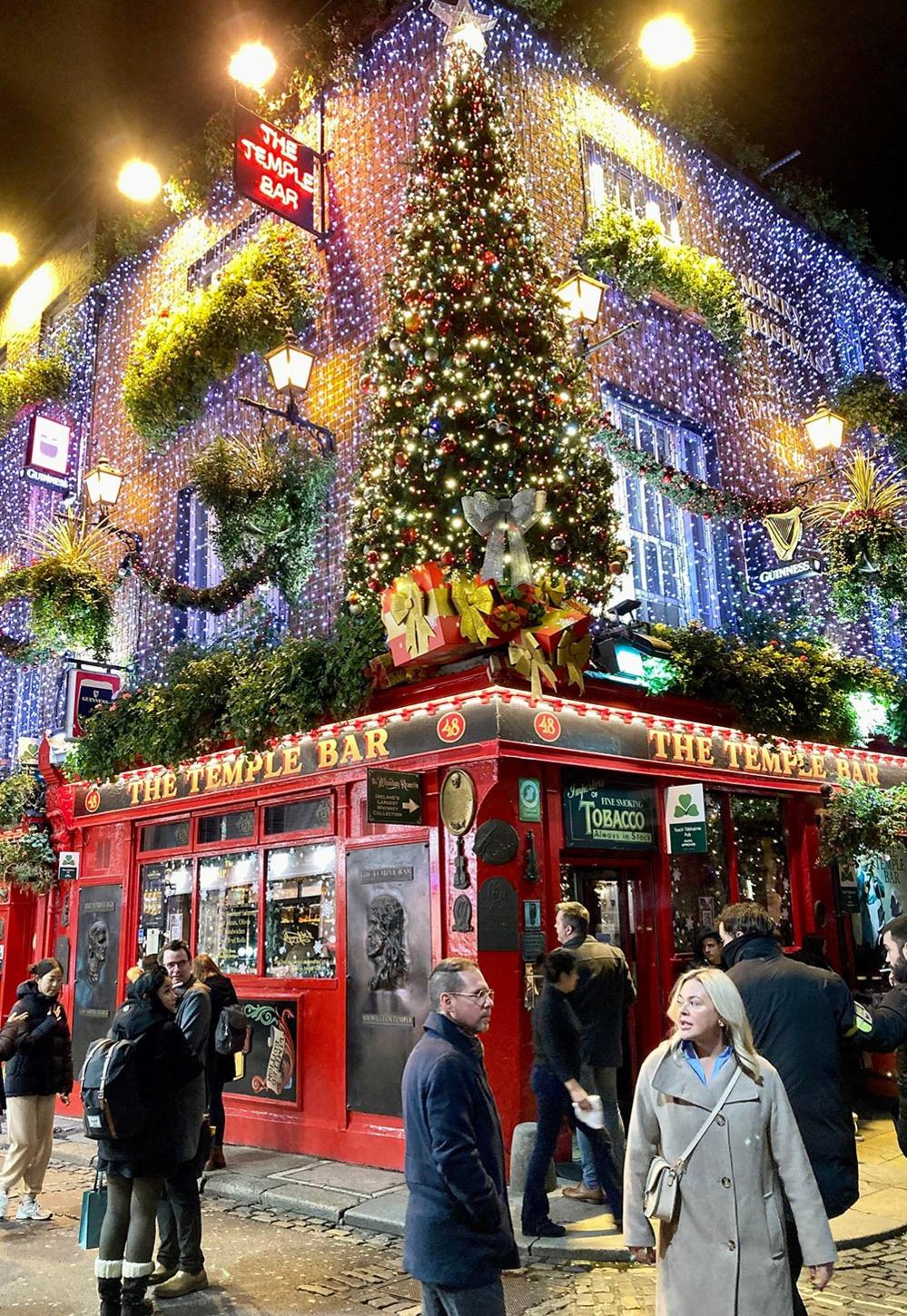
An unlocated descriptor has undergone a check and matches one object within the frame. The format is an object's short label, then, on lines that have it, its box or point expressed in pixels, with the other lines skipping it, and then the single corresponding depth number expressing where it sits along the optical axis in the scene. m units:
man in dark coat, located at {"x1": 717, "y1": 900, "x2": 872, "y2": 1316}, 4.55
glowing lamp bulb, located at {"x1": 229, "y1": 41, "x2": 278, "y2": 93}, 14.08
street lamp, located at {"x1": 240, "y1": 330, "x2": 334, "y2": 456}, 12.20
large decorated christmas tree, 10.36
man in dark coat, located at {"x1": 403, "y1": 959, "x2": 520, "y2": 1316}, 3.88
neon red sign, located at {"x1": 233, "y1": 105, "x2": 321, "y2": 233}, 12.70
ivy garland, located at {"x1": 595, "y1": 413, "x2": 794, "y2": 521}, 12.71
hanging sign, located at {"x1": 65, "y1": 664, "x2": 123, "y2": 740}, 14.04
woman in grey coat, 3.53
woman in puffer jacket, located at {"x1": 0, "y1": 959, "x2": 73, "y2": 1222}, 8.54
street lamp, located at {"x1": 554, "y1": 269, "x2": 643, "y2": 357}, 11.40
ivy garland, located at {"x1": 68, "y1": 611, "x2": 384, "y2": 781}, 10.59
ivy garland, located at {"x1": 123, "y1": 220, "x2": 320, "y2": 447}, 13.70
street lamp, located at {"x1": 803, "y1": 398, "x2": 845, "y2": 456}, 13.16
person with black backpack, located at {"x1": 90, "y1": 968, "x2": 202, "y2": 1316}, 5.93
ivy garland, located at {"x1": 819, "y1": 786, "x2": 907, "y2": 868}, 12.48
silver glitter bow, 9.65
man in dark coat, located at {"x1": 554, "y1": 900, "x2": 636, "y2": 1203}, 8.04
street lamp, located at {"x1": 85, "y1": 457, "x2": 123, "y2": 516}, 14.93
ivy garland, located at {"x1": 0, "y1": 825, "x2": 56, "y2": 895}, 15.45
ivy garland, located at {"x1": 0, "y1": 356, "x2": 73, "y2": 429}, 18.94
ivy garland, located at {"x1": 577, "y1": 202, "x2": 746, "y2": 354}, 13.03
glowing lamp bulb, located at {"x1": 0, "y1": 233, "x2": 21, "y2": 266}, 21.28
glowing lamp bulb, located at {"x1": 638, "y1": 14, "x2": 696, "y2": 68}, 11.75
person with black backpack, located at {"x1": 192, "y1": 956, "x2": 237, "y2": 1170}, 9.38
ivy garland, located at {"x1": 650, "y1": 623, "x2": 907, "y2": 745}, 11.62
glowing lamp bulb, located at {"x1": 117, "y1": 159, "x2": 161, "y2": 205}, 16.45
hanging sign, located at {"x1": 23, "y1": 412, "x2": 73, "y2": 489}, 17.11
